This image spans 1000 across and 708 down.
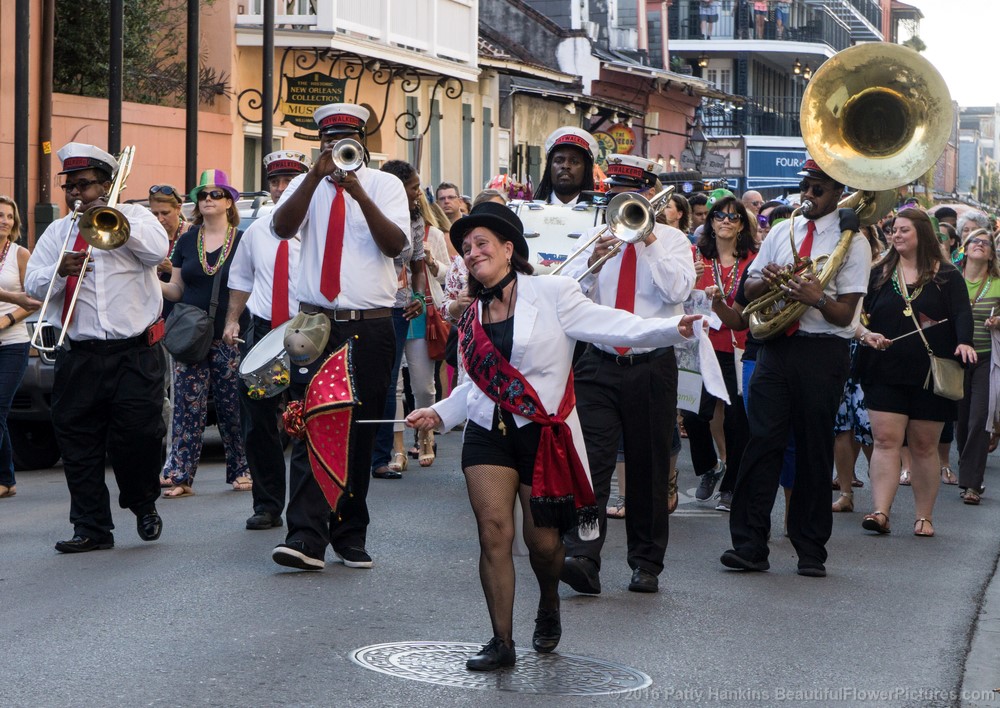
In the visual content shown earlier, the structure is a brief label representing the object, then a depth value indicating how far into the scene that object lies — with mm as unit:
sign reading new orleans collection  25266
